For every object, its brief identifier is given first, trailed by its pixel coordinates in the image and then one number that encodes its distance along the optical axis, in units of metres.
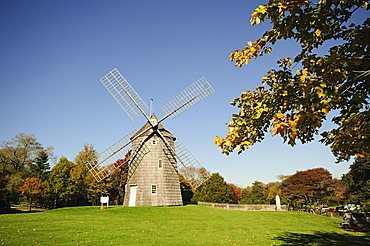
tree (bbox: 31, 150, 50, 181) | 43.99
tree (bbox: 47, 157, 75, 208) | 32.88
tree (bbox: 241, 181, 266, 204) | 45.66
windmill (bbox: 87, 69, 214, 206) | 26.30
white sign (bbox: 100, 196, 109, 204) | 24.08
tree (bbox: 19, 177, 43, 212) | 33.69
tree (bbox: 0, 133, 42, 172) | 42.09
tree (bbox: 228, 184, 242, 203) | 60.63
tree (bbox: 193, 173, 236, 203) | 39.59
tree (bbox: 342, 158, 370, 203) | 19.75
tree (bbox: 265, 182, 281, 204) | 49.13
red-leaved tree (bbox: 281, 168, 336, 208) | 38.66
